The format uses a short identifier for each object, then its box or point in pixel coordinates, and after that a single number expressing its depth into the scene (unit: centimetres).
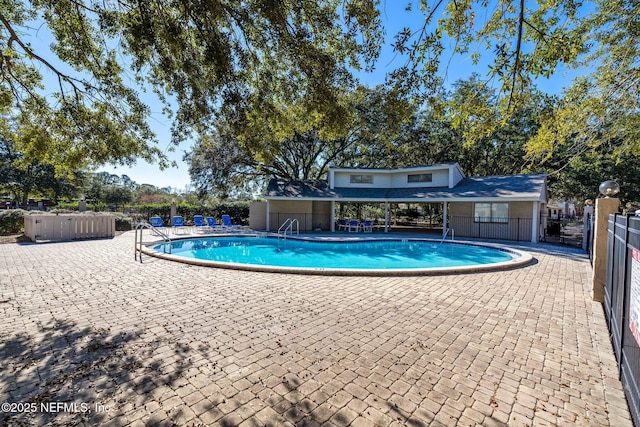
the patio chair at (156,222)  1742
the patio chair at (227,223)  2080
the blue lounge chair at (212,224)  1982
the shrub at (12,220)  1516
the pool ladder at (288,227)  2014
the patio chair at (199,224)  1914
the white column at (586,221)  1277
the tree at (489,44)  437
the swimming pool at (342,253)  1152
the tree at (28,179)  2966
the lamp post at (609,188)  563
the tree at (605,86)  721
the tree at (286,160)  2383
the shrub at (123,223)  1866
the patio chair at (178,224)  1819
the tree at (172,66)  522
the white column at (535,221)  1572
